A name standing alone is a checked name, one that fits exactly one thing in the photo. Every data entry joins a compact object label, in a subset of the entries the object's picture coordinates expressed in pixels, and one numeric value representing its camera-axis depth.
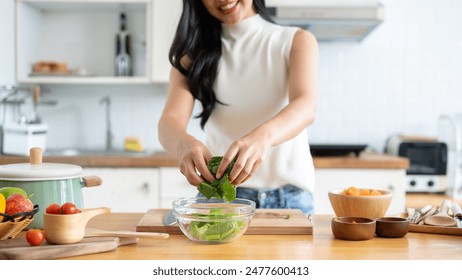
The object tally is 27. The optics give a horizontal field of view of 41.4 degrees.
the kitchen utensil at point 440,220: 1.62
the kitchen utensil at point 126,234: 1.39
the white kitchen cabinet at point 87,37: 3.83
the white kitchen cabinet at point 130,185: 3.18
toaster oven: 3.43
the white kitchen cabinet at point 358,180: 3.20
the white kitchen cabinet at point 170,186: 3.18
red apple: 1.36
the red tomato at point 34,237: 1.33
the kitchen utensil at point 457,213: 1.63
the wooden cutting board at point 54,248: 1.28
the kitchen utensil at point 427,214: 1.65
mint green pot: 1.53
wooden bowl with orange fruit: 1.66
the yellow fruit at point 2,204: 1.34
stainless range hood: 3.30
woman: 1.95
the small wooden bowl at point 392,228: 1.51
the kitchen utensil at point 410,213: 1.69
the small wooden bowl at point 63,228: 1.35
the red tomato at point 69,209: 1.37
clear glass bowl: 1.41
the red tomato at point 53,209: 1.38
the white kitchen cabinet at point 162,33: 3.50
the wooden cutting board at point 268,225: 1.56
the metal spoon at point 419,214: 1.66
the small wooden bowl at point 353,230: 1.46
